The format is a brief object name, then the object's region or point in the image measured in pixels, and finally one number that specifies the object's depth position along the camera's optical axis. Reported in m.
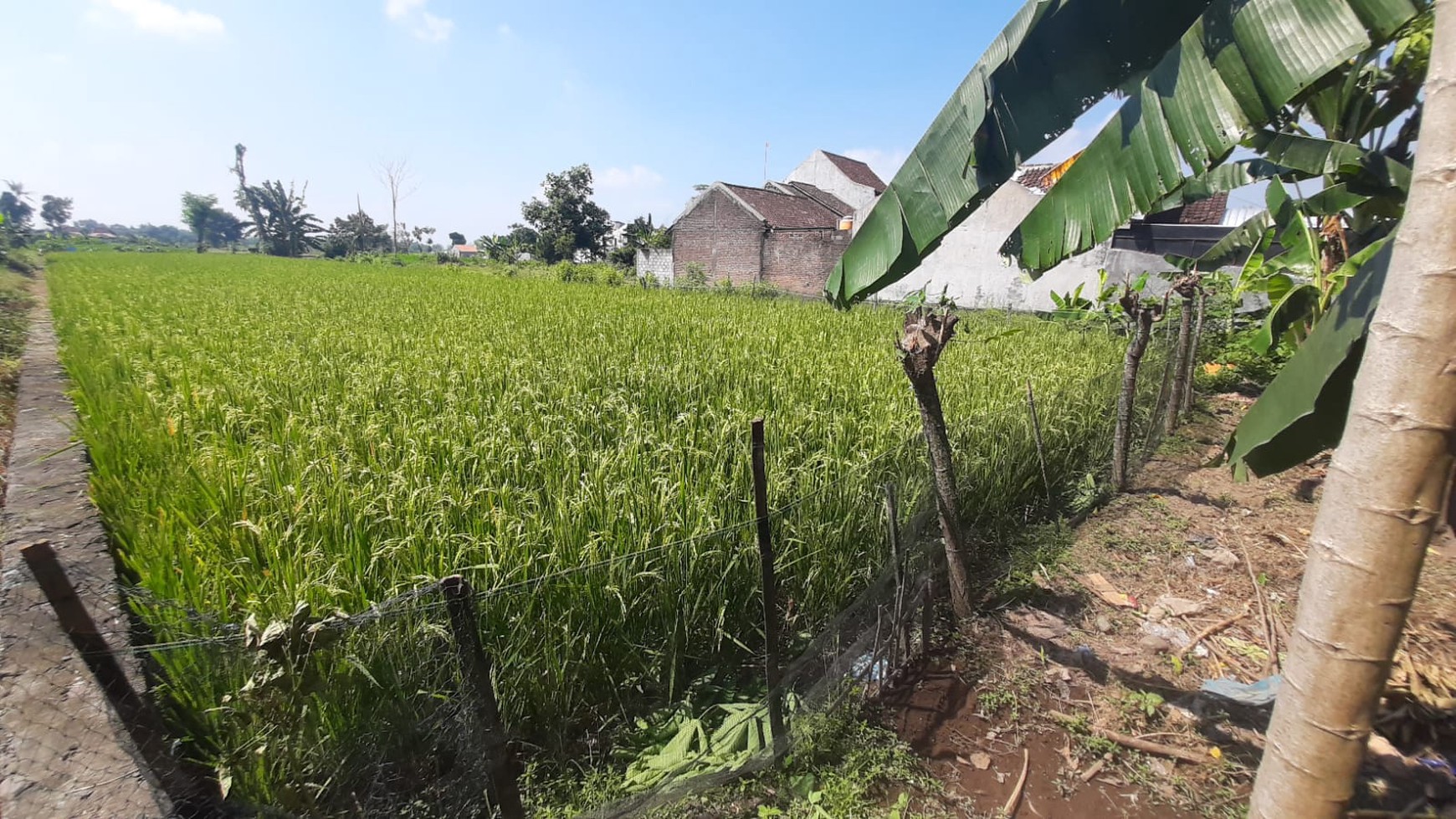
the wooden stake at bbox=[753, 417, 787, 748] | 2.13
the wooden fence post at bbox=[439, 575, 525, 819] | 1.63
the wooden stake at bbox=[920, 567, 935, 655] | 2.60
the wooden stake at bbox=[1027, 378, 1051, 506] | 3.95
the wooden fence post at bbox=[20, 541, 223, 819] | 1.44
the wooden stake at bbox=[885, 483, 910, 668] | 2.49
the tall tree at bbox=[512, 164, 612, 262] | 31.39
